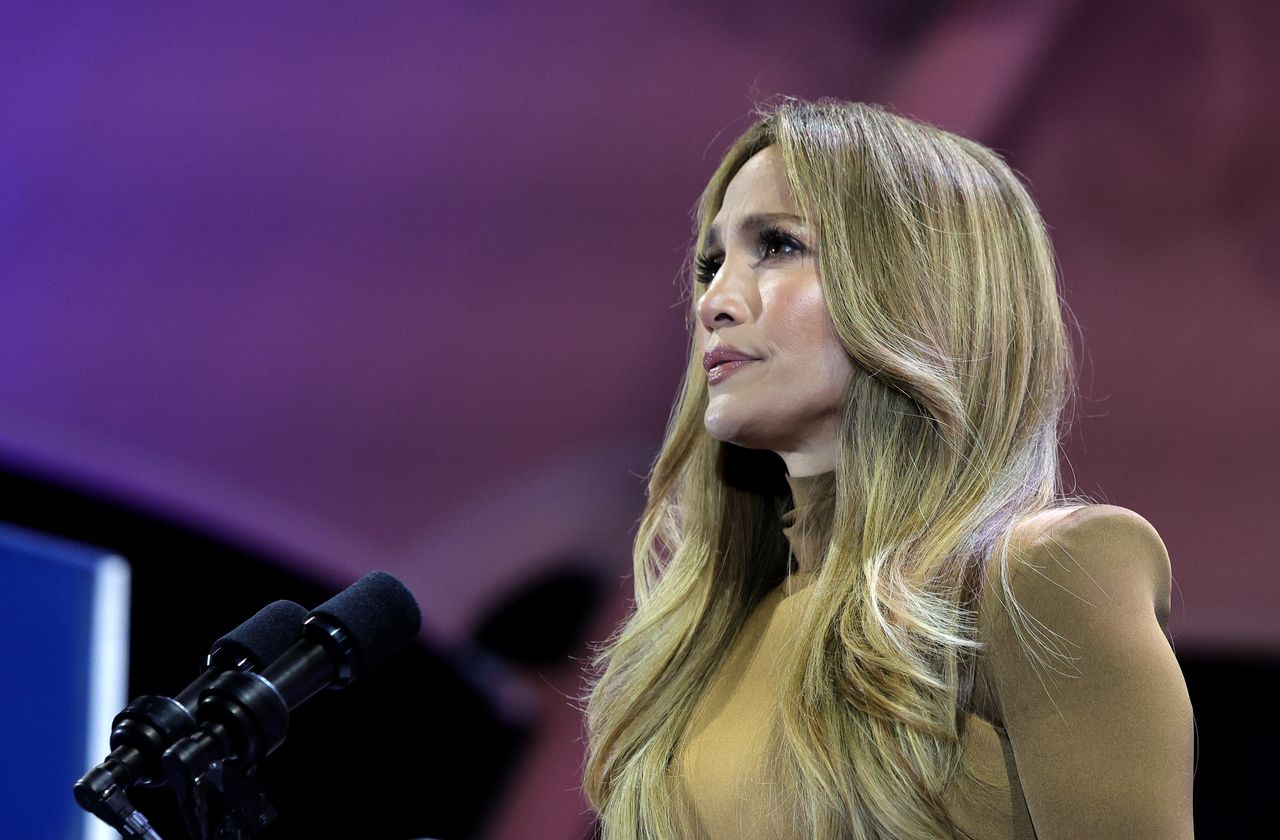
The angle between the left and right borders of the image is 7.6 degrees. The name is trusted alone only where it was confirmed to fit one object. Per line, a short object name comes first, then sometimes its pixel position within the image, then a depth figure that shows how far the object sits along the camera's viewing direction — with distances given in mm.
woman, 5403
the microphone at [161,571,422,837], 5264
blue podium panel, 5824
